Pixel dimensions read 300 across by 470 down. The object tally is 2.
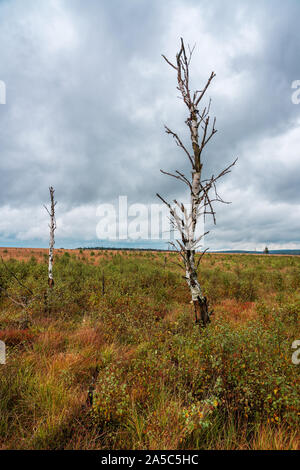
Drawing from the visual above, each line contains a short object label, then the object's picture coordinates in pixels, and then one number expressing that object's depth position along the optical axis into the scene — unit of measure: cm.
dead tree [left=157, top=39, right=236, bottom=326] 476
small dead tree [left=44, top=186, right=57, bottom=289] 894
